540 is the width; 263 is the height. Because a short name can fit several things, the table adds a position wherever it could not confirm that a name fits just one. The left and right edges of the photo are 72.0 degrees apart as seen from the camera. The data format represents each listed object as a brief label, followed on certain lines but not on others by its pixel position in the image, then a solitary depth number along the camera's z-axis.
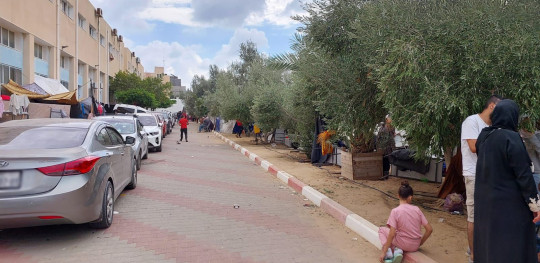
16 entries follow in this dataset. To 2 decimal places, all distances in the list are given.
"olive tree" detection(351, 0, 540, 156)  3.96
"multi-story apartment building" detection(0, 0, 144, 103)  16.94
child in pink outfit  4.12
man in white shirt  3.79
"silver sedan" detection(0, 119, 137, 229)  4.04
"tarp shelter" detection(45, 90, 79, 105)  16.10
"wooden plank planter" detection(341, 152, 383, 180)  9.13
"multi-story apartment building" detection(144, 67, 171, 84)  103.53
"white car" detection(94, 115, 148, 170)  11.37
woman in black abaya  2.91
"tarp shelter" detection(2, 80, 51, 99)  14.80
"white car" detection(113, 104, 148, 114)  26.05
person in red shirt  21.47
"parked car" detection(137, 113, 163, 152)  15.27
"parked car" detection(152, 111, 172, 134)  29.88
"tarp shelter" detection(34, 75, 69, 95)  17.40
